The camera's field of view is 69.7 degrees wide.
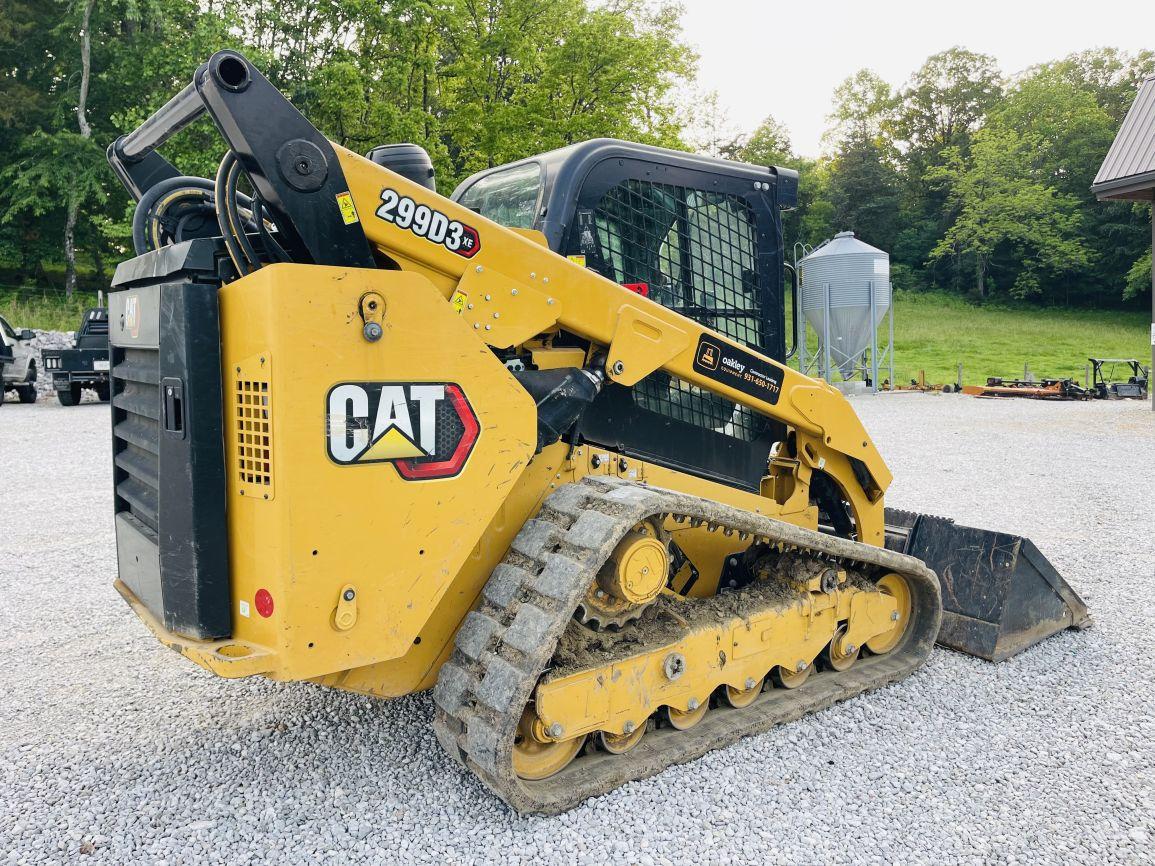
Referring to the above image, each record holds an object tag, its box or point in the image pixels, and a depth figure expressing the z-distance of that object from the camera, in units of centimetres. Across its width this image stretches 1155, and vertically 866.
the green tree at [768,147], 5594
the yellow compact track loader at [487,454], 261
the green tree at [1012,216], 4869
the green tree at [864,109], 6331
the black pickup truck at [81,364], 1683
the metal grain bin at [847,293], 2175
